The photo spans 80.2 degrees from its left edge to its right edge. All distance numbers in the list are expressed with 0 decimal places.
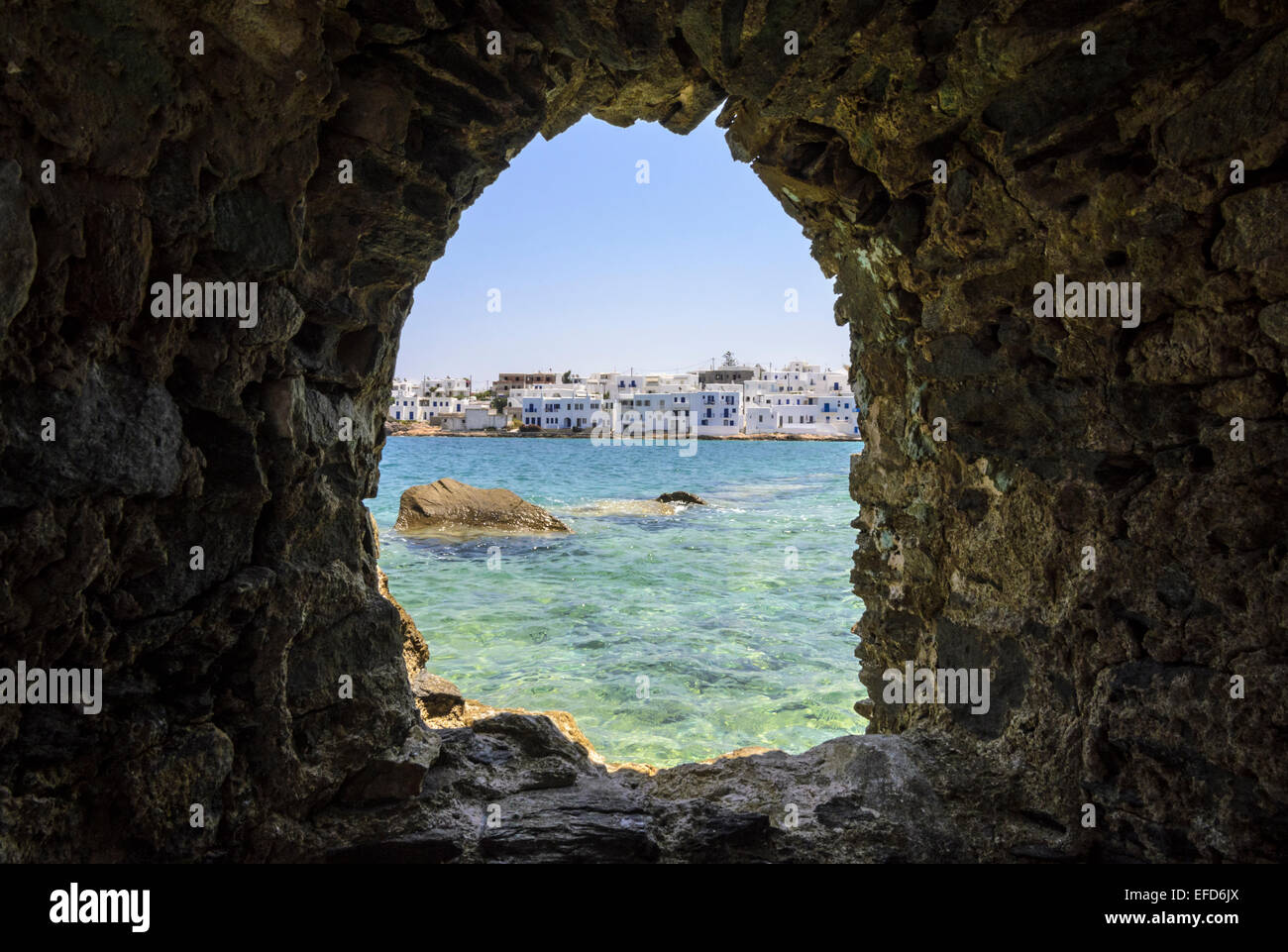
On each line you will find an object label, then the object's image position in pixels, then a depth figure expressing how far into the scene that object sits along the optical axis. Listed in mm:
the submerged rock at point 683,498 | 28297
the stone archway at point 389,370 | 2631
